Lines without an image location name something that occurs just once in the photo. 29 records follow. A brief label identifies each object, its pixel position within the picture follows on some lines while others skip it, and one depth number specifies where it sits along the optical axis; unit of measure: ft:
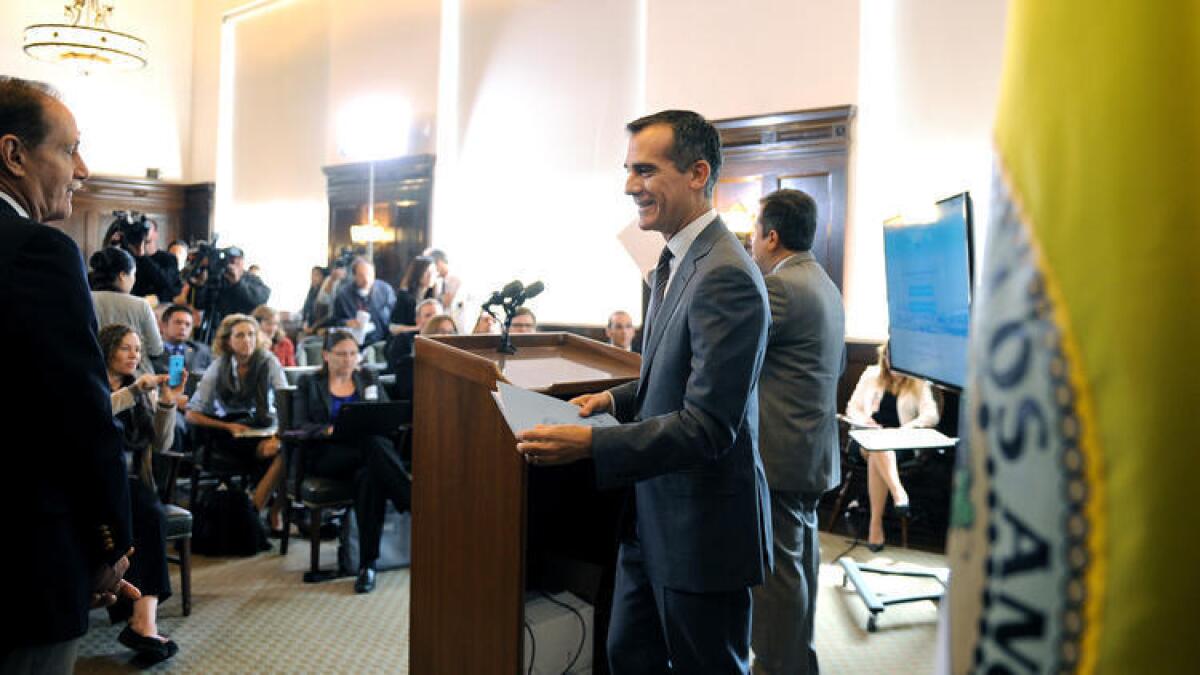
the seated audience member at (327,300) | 26.38
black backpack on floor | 15.17
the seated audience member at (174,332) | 16.76
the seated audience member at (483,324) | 18.55
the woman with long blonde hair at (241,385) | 16.05
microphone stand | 7.72
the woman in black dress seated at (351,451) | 13.80
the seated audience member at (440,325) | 16.56
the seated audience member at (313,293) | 29.37
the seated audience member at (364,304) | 24.89
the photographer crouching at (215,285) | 26.99
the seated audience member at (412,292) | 23.53
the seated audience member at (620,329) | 19.52
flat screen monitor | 8.42
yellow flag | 1.76
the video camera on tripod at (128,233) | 20.58
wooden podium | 6.84
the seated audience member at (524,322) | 17.69
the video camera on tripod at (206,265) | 26.94
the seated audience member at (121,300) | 14.55
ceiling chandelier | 32.17
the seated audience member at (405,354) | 17.88
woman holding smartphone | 10.64
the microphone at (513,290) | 7.66
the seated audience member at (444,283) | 24.48
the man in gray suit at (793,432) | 8.14
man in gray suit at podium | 5.16
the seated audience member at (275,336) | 21.95
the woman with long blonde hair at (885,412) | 15.80
